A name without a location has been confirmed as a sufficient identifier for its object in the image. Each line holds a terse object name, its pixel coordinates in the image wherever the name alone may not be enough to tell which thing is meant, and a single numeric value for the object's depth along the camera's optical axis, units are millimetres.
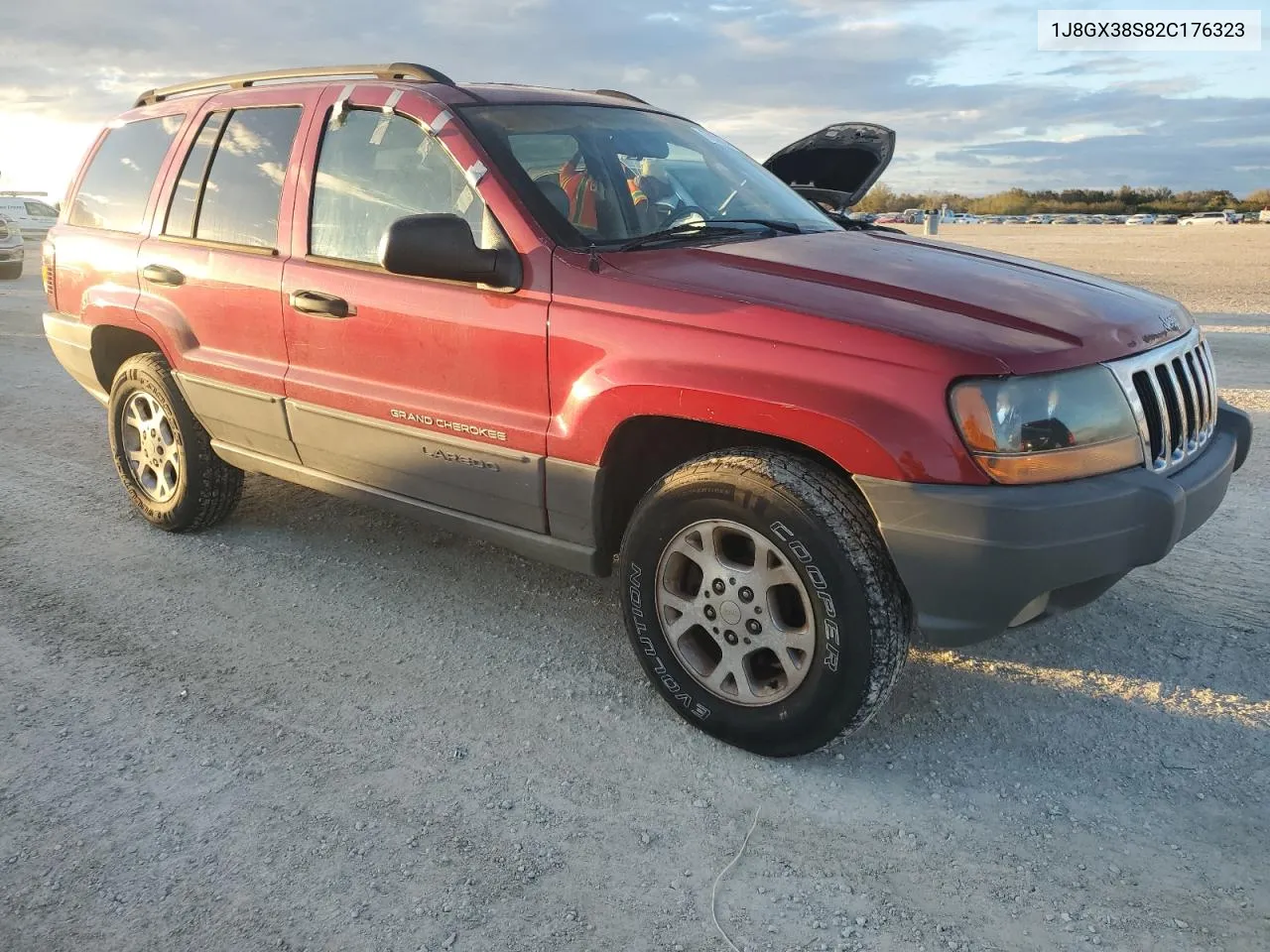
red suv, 2510
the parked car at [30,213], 26688
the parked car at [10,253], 17577
